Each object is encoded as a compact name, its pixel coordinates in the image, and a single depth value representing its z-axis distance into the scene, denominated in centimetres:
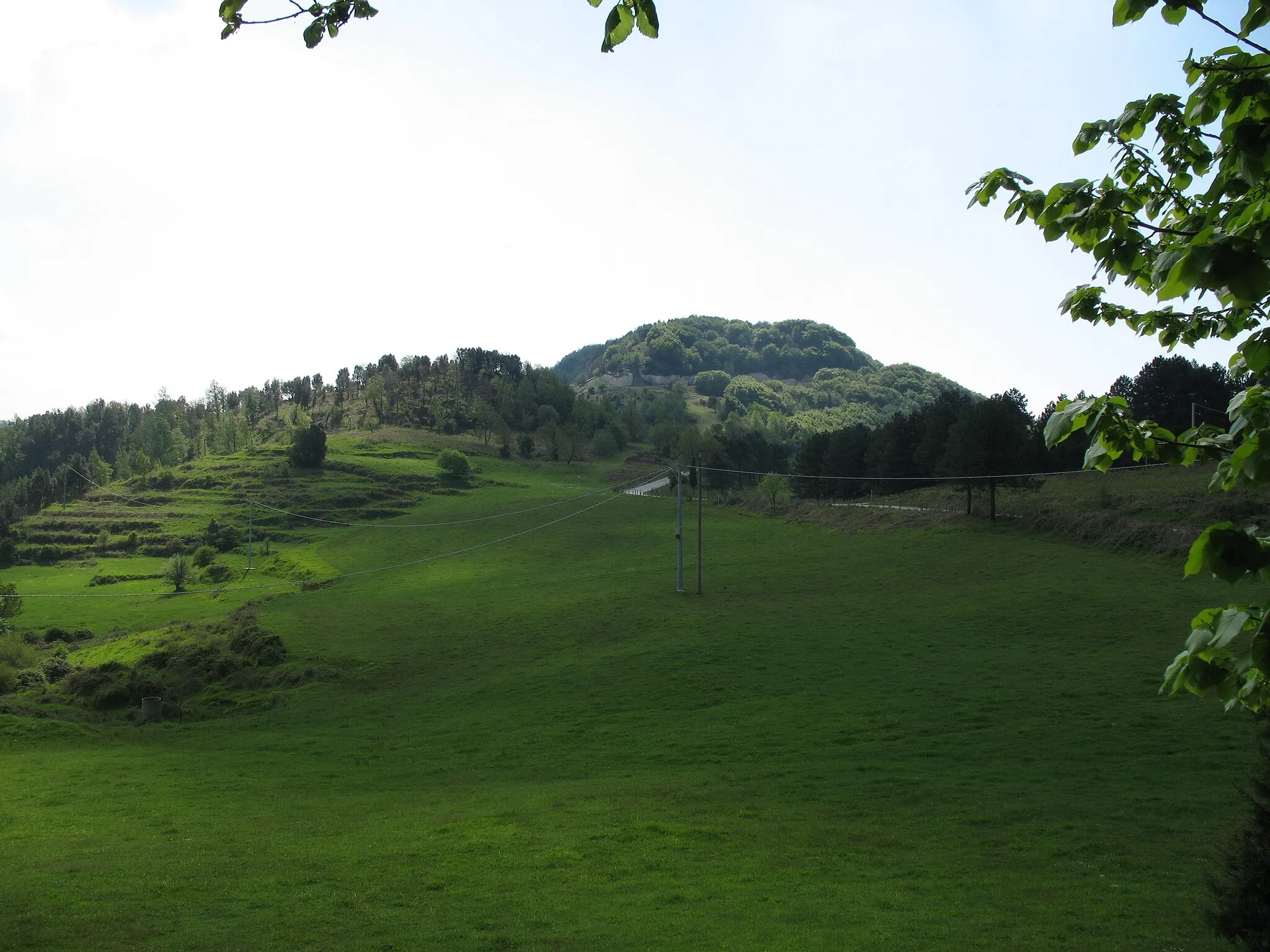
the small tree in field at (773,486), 8938
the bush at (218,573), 8569
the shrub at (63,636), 5834
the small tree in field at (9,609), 6219
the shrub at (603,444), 17138
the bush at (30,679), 4459
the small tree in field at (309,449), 13262
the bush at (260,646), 4684
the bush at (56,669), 4616
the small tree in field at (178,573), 8081
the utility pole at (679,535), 5234
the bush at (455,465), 13238
